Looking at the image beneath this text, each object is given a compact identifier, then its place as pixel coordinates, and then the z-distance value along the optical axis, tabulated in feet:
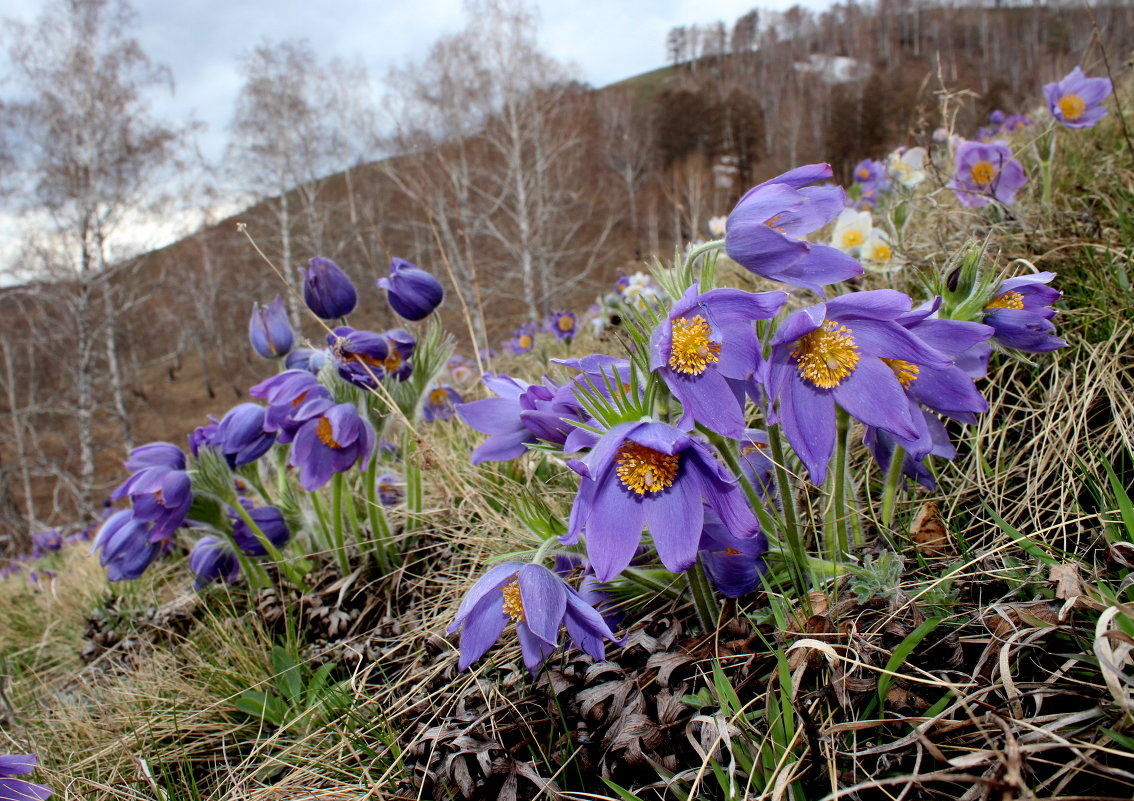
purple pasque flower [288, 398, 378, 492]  1.33
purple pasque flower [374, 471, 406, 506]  1.85
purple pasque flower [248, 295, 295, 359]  1.61
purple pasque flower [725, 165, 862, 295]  0.90
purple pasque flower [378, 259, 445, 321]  1.47
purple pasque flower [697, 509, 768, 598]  0.94
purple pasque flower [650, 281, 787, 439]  0.85
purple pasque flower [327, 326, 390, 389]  1.36
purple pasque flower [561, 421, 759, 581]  0.85
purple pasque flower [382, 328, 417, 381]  1.43
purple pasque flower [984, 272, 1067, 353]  0.99
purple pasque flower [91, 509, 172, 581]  1.42
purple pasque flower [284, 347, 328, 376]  1.47
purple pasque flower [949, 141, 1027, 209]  1.72
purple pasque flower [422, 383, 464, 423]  1.93
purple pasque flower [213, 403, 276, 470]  1.39
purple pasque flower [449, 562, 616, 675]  0.91
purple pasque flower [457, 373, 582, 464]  1.00
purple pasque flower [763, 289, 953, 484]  0.89
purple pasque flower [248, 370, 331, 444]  1.34
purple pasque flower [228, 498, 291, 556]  1.52
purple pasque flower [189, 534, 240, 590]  1.51
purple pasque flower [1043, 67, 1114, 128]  1.92
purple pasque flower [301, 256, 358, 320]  1.49
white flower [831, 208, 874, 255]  1.86
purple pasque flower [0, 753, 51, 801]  1.05
